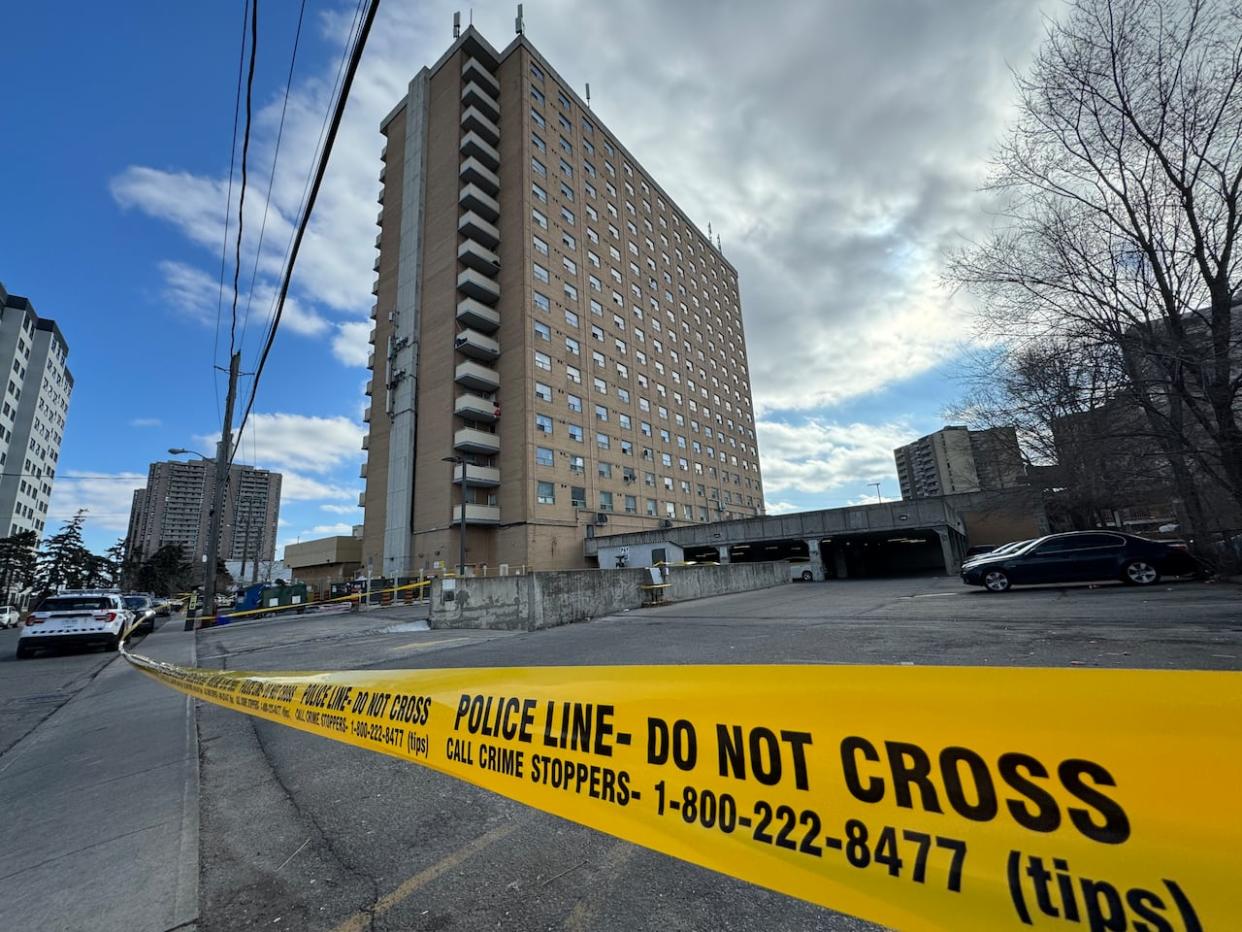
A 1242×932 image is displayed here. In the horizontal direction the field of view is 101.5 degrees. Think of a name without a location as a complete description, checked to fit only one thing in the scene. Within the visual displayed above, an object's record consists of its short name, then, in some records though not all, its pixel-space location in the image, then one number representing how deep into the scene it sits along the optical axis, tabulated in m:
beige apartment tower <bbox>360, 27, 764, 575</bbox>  35.72
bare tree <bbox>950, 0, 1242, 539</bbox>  9.73
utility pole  17.78
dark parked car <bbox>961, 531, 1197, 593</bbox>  12.69
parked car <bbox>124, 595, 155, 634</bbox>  18.62
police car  11.75
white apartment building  63.12
